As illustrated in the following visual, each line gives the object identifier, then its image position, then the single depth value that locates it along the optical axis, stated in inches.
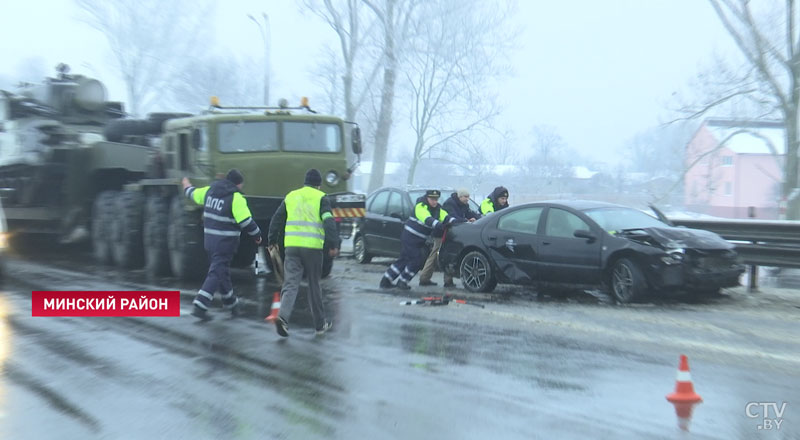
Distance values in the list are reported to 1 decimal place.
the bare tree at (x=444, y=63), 1445.6
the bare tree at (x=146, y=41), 1958.7
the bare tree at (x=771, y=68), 923.4
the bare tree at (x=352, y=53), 1450.5
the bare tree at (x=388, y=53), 1424.7
